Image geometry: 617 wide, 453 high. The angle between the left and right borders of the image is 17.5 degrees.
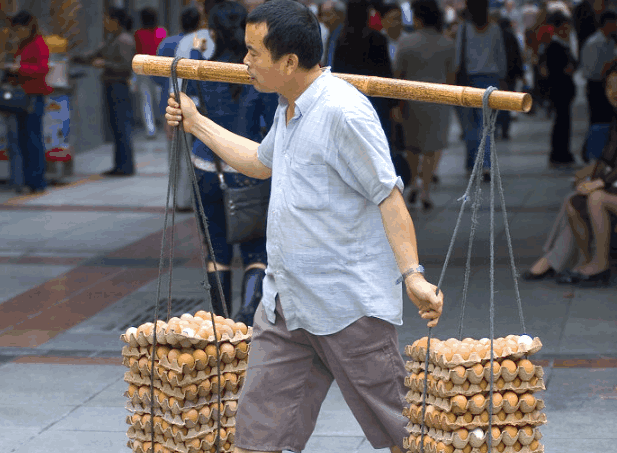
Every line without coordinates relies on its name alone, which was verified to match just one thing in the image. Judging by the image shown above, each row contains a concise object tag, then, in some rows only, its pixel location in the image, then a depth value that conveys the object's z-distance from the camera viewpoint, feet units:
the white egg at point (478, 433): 18.93
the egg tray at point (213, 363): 21.14
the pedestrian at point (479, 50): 72.40
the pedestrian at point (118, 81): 84.28
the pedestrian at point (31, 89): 71.38
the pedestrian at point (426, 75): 64.67
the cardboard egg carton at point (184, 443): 21.39
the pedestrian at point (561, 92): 86.13
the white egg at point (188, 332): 21.38
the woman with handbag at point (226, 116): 32.96
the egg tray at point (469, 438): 18.95
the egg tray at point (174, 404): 21.27
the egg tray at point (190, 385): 21.27
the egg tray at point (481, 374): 18.84
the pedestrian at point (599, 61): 77.53
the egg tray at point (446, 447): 19.05
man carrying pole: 18.76
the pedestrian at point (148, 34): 86.31
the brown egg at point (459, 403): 18.84
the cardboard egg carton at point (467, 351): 18.93
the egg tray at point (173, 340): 21.24
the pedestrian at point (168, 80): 39.55
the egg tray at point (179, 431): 21.29
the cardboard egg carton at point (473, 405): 18.87
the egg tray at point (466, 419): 18.98
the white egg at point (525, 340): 19.35
